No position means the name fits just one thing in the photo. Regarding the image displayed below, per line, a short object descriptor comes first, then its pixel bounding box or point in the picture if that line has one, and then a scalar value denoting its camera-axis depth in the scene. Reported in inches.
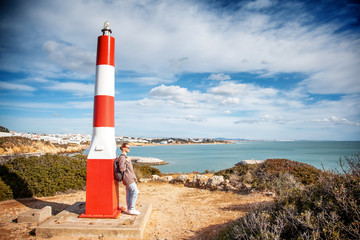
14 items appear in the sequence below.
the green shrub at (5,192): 295.0
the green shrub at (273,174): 362.6
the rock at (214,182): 401.1
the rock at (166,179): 485.5
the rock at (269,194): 336.2
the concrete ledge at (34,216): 212.8
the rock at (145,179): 485.1
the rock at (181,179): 460.8
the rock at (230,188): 381.6
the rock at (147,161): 1321.4
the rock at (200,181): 420.2
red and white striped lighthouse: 212.1
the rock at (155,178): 493.4
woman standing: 212.4
